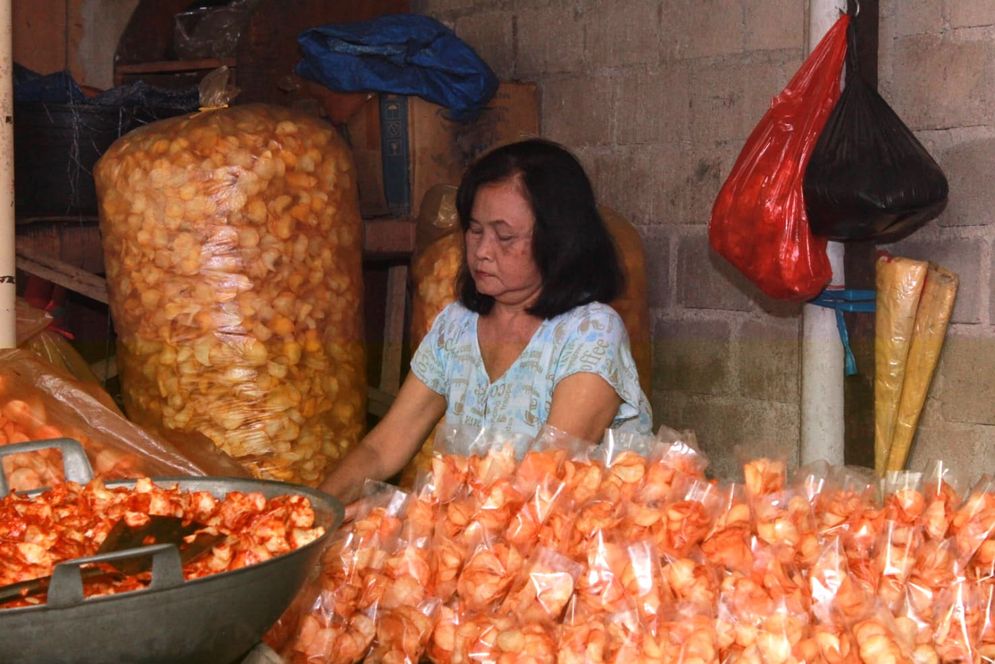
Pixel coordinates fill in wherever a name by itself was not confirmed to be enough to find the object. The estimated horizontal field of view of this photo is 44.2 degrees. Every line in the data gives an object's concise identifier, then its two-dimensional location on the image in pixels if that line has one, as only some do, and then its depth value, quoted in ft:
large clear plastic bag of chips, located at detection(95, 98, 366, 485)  9.98
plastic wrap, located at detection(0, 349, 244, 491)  6.16
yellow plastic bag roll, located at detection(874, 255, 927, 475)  9.23
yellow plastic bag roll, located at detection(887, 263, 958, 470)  9.30
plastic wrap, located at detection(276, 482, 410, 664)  4.76
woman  8.39
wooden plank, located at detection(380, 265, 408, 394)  13.09
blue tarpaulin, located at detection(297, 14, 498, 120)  12.08
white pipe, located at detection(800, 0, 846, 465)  9.67
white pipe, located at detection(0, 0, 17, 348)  7.62
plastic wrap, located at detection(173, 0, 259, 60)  13.66
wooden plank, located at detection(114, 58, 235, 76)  13.21
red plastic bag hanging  9.29
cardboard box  12.23
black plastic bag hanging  8.77
